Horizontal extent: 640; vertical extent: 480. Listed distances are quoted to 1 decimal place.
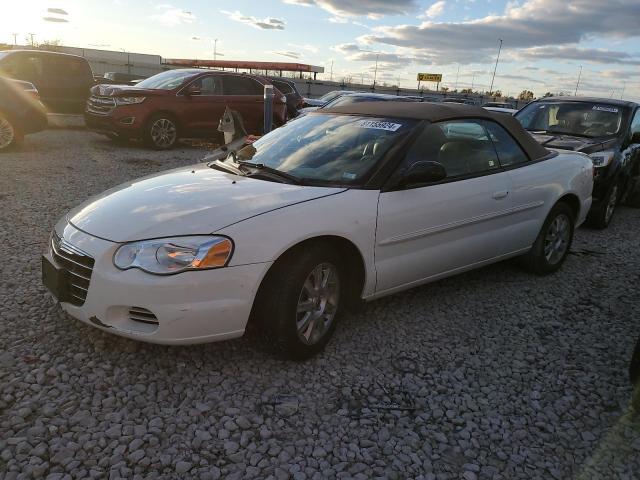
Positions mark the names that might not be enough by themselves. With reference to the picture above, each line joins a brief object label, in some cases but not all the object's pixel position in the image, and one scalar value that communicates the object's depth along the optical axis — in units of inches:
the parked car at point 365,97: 399.5
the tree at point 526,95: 2512.9
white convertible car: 107.3
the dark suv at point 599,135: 265.3
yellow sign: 3038.9
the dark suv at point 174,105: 412.8
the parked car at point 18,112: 356.8
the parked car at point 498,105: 1178.3
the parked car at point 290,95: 586.2
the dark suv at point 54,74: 471.2
